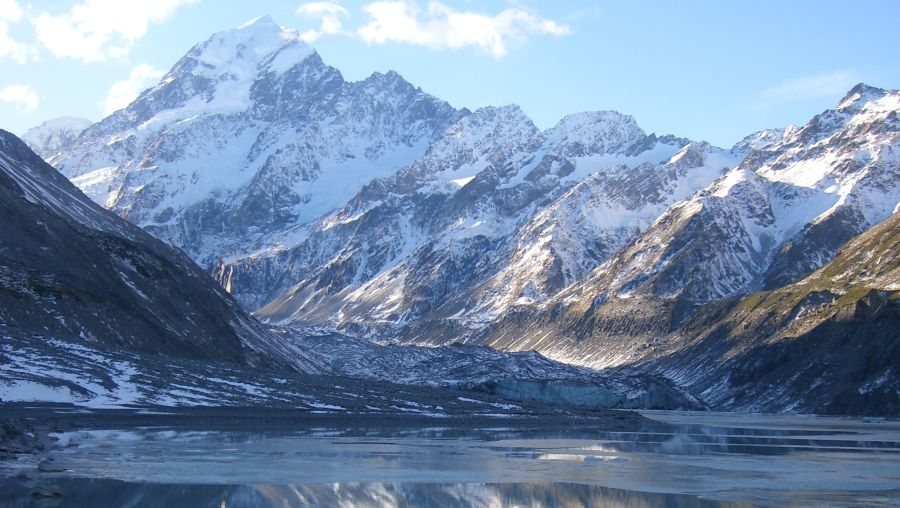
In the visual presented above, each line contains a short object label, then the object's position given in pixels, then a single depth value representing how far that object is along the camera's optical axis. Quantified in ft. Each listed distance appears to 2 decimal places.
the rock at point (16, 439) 244.01
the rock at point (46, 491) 187.42
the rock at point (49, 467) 219.82
